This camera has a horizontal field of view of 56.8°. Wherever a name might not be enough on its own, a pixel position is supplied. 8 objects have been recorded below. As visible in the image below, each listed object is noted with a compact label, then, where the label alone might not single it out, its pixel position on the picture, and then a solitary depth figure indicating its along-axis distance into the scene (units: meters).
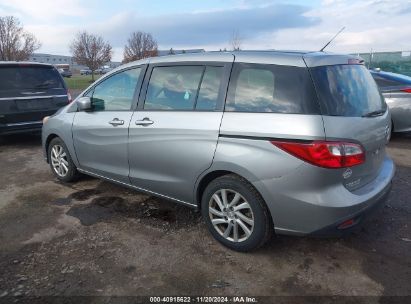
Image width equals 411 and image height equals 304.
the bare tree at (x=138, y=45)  44.75
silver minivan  2.92
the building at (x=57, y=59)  95.20
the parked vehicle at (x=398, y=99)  7.63
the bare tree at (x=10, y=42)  30.11
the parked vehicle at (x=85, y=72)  66.31
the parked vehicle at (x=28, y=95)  7.29
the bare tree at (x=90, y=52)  43.03
